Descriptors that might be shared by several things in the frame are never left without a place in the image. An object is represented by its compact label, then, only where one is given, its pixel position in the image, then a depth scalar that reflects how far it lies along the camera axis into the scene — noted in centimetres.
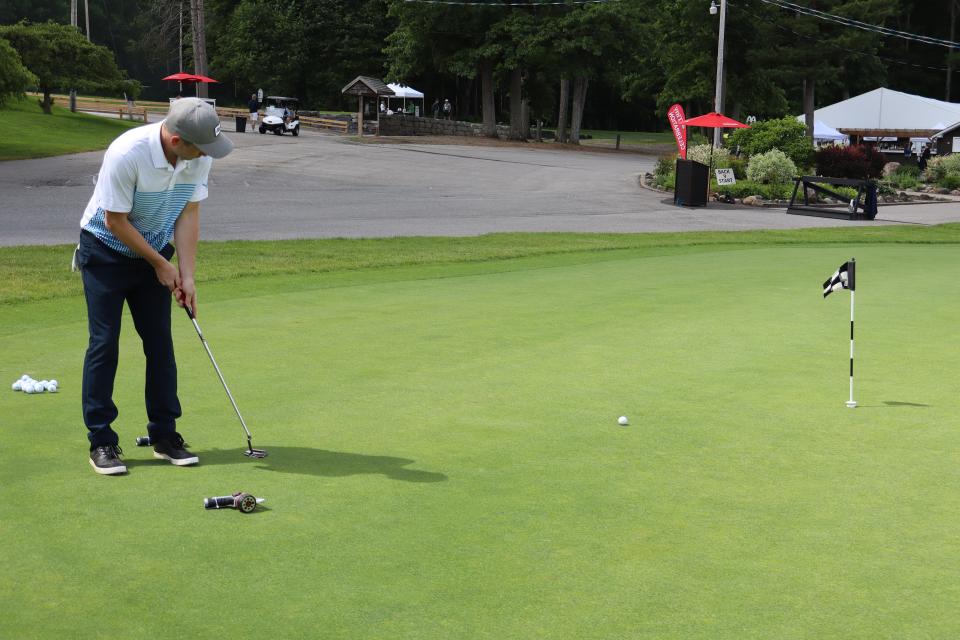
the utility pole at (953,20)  8159
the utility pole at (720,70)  4481
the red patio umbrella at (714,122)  4031
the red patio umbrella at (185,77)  5761
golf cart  5891
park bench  3070
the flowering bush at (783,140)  3862
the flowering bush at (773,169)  3644
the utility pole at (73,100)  5628
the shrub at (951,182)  4191
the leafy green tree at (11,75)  3416
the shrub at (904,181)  4108
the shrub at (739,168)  3834
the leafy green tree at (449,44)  6162
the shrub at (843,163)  3769
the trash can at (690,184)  3250
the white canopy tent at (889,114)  5794
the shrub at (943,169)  4322
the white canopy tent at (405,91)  7164
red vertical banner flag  3484
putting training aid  501
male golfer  567
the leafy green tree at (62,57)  4841
